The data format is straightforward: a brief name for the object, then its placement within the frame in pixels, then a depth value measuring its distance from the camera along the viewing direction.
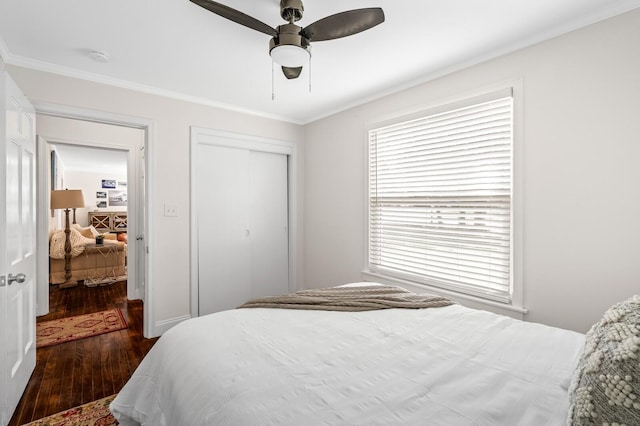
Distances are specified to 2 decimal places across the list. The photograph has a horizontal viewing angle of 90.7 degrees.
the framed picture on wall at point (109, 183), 9.34
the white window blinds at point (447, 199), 2.39
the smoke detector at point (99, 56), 2.37
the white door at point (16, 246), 1.80
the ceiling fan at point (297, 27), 1.58
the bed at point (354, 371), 0.98
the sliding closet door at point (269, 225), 4.02
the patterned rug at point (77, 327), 3.13
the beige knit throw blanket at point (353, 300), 1.96
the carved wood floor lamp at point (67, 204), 5.03
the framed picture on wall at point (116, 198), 9.46
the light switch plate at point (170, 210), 3.21
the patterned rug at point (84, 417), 1.92
